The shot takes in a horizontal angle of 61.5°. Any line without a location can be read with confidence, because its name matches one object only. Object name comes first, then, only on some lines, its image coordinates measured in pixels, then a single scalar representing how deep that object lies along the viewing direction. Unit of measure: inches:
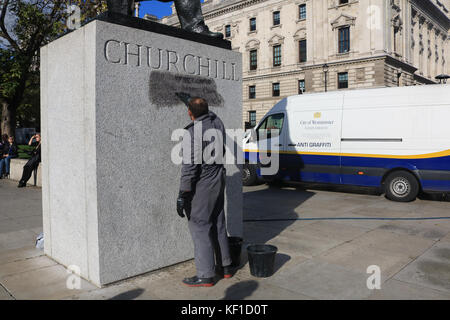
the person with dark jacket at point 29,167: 454.0
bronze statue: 201.0
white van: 354.3
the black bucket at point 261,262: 160.1
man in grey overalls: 147.9
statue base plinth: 154.0
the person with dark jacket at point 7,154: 555.8
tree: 647.1
